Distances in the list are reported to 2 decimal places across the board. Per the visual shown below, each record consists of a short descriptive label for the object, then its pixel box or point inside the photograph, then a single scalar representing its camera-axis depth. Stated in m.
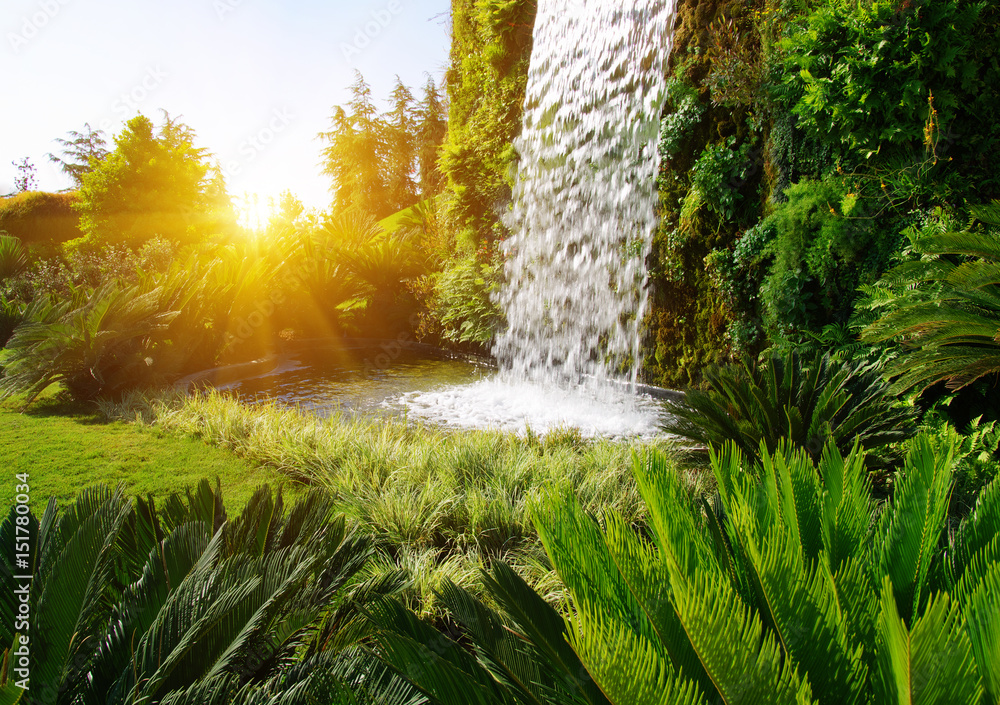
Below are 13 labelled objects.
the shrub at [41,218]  19.84
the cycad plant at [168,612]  1.02
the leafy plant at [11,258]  13.16
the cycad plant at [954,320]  3.27
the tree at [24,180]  26.61
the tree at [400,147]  26.03
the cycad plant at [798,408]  3.41
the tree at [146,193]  18.42
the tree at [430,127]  23.59
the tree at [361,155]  26.14
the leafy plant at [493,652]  0.87
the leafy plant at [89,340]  5.72
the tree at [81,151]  27.86
